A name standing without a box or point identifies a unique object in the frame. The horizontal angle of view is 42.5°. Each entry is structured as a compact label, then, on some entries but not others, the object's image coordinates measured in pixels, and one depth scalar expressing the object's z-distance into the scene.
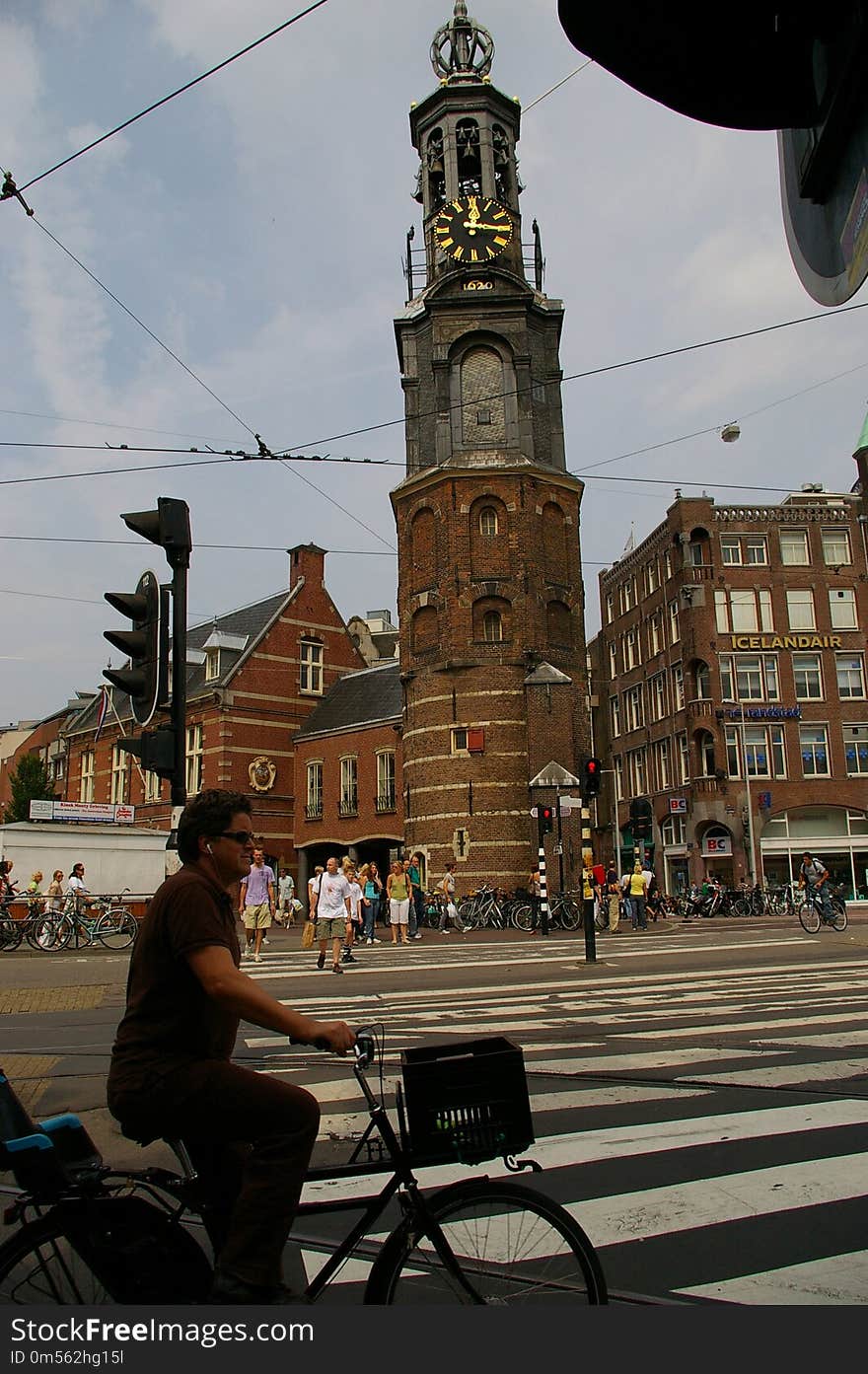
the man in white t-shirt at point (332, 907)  16.55
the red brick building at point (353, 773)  43.50
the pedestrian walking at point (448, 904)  31.84
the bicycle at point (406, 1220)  2.93
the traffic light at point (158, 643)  7.11
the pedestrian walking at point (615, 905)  28.23
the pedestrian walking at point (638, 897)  29.45
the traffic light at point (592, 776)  18.48
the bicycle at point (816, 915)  23.75
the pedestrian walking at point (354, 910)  18.33
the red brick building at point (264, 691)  47.59
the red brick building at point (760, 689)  46.09
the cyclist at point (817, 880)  24.50
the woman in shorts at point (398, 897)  25.25
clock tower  36.75
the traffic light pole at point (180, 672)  7.11
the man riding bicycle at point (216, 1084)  2.98
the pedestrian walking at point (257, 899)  17.72
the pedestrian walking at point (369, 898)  25.64
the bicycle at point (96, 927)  23.31
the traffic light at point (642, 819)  20.59
